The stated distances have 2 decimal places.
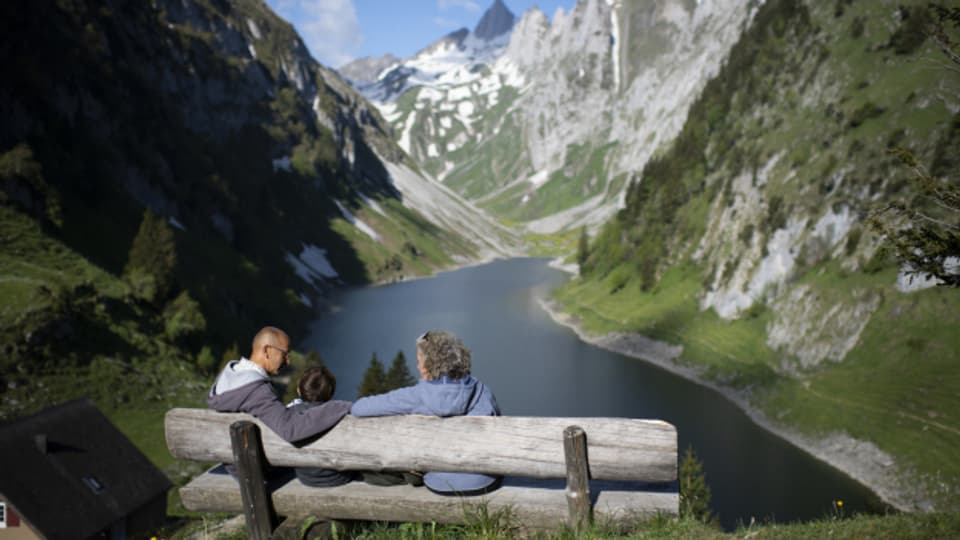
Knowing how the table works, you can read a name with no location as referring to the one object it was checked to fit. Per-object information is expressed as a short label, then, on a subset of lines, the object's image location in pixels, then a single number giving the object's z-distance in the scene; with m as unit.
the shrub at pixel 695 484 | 31.64
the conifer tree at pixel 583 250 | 137.77
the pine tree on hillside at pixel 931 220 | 13.80
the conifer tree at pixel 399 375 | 50.14
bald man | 6.36
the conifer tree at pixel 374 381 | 48.44
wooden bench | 5.86
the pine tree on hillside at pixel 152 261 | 57.00
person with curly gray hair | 6.47
